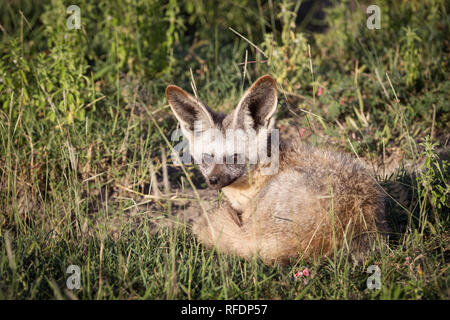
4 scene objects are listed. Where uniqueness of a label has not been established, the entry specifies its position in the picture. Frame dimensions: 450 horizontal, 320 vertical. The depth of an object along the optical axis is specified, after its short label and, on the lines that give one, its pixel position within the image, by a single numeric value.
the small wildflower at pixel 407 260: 2.98
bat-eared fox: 2.95
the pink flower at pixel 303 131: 5.14
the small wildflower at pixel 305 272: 2.89
